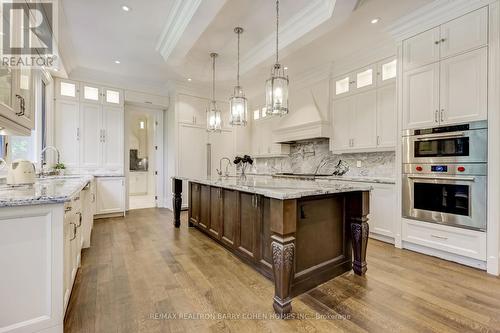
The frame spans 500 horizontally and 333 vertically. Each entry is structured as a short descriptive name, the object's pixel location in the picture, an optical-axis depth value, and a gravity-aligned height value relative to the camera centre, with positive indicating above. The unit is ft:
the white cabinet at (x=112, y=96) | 16.29 +4.86
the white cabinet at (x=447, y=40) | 8.10 +4.82
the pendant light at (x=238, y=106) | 11.07 +2.82
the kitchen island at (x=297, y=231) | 5.67 -2.02
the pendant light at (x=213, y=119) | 12.66 +2.55
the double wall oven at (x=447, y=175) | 8.12 -0.30
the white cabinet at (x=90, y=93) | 15.58 +4.84
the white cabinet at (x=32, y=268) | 4.20 -1.95
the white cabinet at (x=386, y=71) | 11.35 +4.73
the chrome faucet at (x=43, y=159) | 11.42 +0.31
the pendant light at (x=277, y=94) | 8.78 +2.71
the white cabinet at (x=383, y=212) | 10.82 -2.17
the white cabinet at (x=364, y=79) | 12.16 +4.74
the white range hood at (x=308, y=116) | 14.20 +3.25
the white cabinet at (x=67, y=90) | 14.80 +4.85
